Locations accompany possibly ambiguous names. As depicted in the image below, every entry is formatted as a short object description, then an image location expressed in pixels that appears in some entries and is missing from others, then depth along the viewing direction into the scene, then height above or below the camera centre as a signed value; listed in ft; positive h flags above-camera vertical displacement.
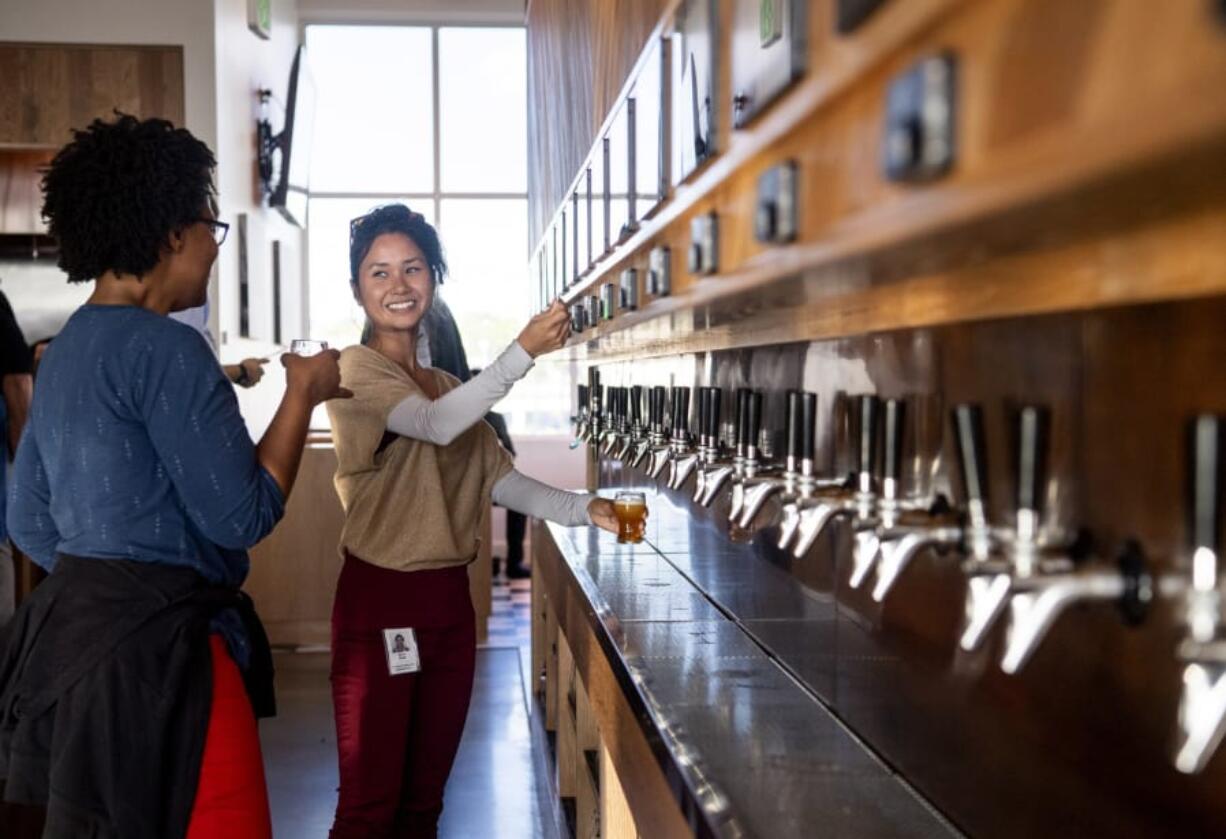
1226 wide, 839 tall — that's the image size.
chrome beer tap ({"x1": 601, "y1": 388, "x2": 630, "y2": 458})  12.45 -0.43
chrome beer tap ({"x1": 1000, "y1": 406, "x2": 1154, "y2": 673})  3.77 -0.56
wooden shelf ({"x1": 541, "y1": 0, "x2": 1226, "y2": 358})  2.30 +0.42
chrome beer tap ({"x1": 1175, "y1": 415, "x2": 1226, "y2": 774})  2.94 -0.54
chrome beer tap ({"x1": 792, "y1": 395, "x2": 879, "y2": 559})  5.12 -0.46
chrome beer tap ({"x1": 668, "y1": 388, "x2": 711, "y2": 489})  8.39 -0.46
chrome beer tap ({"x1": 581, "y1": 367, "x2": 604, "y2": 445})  14.84 -0.33
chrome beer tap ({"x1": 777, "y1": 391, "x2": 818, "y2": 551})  5.85 -0.32
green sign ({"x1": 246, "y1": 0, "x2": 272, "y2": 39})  25.80 +6.96
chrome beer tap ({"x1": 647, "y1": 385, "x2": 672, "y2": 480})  9.46 -0.45
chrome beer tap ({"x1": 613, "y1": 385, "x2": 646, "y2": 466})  11.28 -0.41
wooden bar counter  5.43 -1.64
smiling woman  9.87 -1.24
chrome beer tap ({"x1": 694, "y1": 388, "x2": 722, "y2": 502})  8.07 -0.32
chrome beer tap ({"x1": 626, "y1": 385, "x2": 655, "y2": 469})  10.45 -0.49
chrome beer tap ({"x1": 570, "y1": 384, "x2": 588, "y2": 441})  16.21 -0.50
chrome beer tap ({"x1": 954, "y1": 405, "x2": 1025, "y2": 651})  3.92 -0.44
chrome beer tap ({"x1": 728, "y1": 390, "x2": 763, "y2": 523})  7.05 -0.31
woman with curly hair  7.11 -0.81
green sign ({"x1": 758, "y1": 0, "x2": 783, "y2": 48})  4.58 +1.21
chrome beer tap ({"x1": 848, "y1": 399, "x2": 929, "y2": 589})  4.76 -0.47
